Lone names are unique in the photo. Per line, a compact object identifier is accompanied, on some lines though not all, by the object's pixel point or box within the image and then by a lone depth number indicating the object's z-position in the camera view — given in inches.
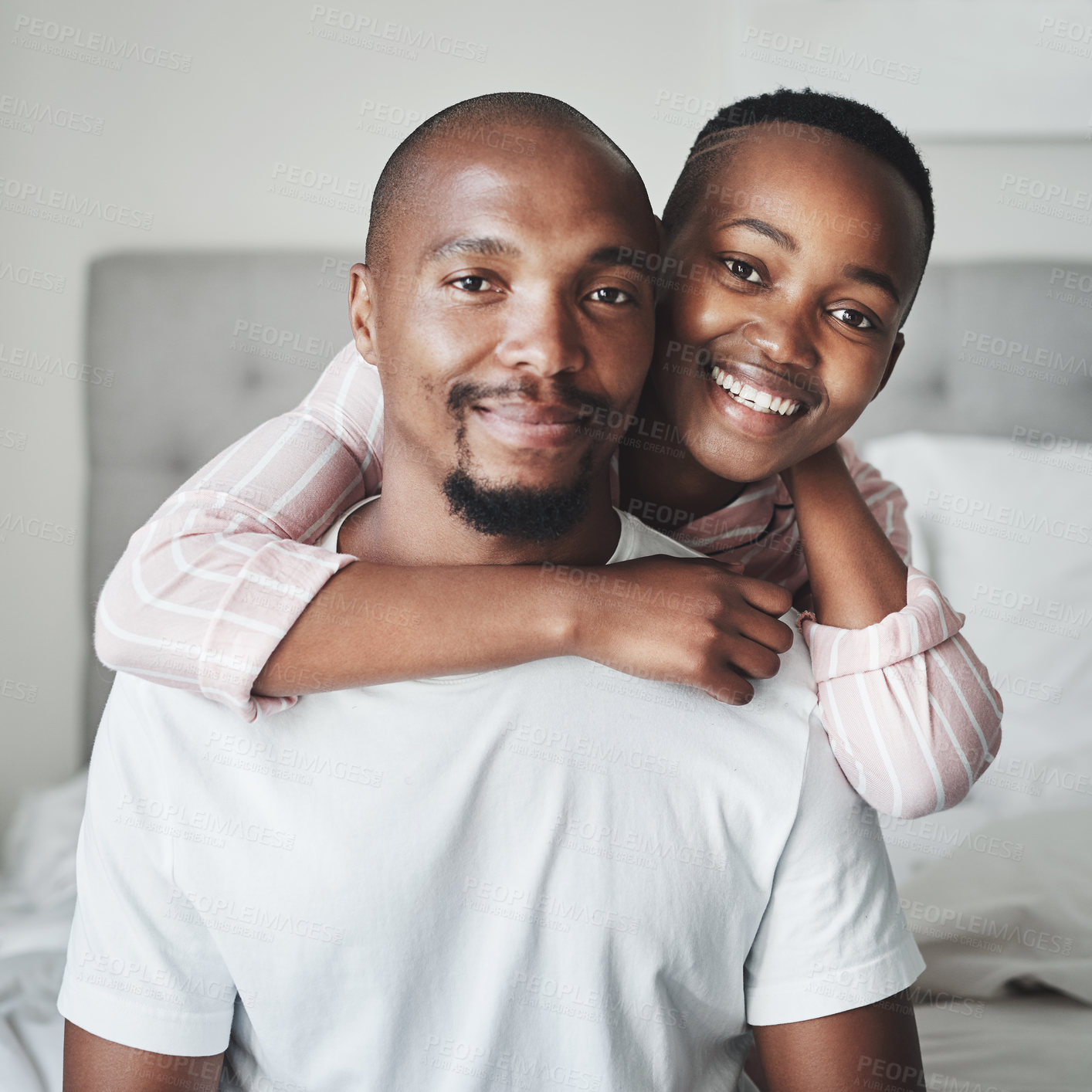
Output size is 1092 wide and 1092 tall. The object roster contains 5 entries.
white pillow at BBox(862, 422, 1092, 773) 91.7
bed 87.7
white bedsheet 56.4
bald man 34.8
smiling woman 33.6
